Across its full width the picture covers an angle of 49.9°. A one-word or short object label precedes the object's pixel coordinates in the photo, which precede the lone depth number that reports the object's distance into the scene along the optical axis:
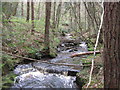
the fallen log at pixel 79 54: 9.91
